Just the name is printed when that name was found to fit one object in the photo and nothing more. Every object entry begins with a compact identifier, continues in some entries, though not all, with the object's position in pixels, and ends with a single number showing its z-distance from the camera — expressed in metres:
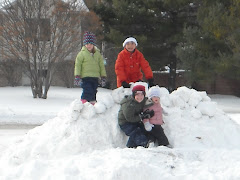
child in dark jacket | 10.37
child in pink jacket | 10.44
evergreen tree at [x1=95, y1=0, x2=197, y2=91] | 33.81
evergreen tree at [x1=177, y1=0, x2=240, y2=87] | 27.45
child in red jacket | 12.67
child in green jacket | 13.44
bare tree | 27.28
